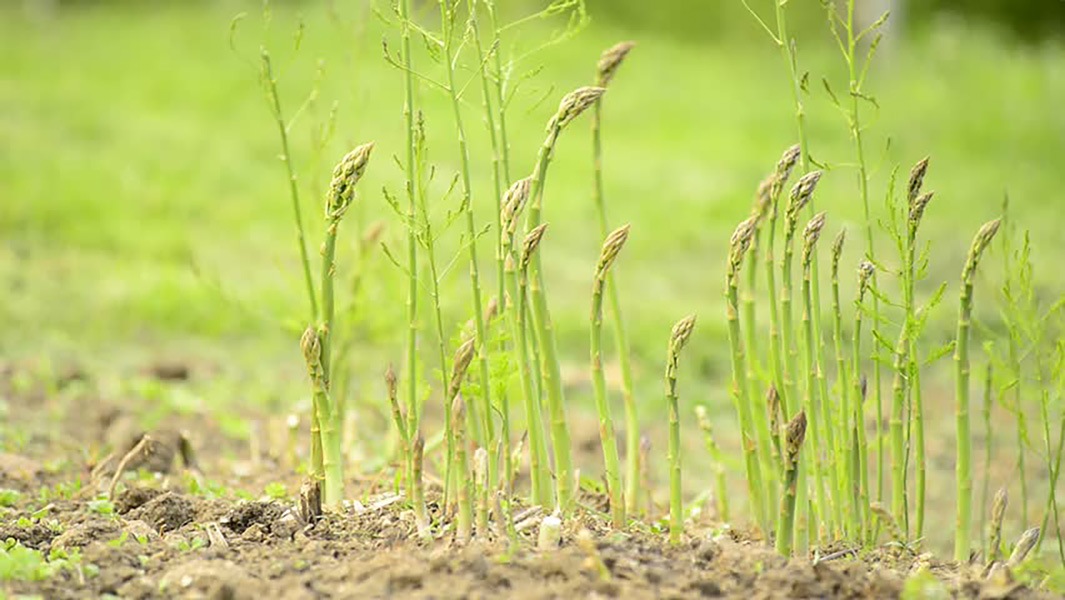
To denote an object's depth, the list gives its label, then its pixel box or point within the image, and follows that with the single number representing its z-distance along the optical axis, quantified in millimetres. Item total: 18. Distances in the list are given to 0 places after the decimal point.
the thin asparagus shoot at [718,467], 5255
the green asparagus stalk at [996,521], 4574
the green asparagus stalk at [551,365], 4402
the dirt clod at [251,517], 4586
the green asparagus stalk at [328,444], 4598
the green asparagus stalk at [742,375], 4137
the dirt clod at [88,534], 4418
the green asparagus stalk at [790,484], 4008
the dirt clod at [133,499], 5176
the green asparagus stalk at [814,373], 4262
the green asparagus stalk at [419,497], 4285
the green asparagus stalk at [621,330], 4793
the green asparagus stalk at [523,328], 4133
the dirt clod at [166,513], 4812
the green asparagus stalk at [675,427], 4223
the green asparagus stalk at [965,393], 4180
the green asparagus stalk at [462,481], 4218
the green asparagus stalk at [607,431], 4472
